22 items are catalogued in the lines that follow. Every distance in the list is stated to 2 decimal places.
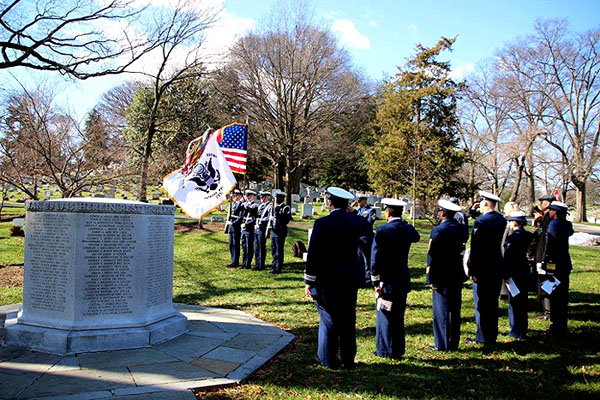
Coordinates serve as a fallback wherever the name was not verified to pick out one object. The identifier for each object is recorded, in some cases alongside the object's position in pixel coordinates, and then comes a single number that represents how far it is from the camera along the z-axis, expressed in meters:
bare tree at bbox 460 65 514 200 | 40.84
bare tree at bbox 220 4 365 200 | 31.27
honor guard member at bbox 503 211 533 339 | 6.99
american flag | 12.62
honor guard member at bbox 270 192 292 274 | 12.52
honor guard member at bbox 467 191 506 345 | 6.56
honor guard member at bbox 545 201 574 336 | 7.26
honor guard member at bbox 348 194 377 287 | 9.54
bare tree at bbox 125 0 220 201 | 19.65
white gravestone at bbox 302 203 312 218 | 28.12
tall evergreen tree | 29.92
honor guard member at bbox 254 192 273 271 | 12.96
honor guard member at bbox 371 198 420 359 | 5.80
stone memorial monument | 5.70
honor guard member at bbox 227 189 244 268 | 13.49
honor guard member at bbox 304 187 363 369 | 5.30
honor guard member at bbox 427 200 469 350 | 6.17
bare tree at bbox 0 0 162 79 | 14.39
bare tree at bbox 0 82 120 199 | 15.65
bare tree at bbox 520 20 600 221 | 40.41
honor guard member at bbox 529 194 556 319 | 7.98
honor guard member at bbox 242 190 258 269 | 13.25
